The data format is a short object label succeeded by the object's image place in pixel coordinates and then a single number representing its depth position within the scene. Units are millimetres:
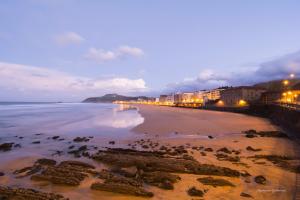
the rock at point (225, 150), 14341
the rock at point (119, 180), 8789
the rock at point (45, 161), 12151
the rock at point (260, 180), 9141
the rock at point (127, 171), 9913
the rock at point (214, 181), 8891
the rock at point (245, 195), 8023
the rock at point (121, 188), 8141
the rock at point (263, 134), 20797
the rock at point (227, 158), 12267
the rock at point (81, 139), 19803
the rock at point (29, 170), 10573
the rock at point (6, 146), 16578
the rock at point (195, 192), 8218
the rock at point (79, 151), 14402
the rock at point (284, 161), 10634
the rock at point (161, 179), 8898
